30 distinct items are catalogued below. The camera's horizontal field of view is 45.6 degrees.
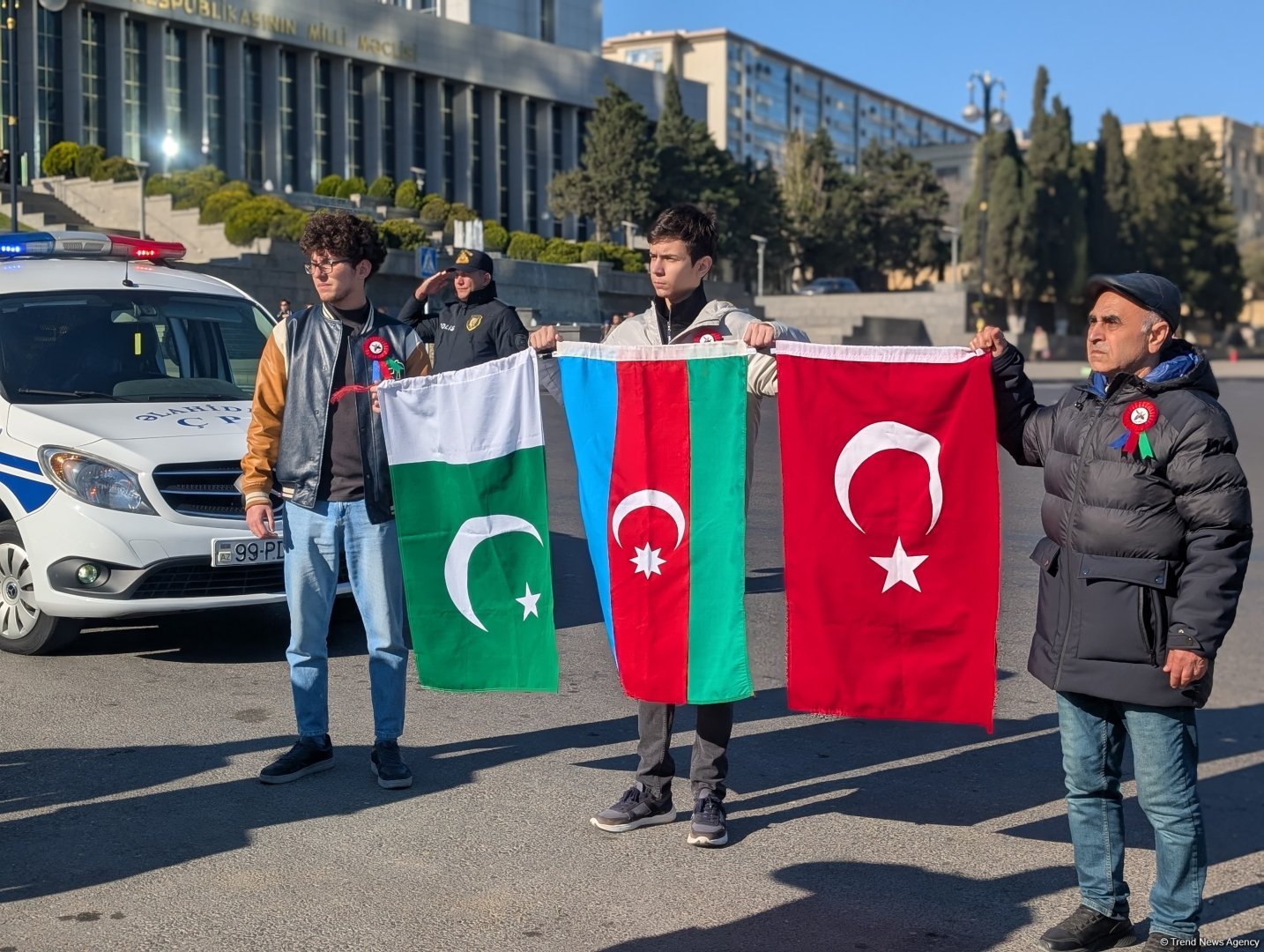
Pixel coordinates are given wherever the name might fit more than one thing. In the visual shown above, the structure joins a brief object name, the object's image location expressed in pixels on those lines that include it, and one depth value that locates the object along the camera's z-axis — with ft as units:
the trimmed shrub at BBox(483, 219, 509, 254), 156.87
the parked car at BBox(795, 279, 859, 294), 213.25
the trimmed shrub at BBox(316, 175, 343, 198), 176.55
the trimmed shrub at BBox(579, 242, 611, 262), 164.86
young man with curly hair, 17.76
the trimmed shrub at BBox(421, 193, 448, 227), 163.84
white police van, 23.15
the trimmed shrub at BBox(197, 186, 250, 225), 133.39
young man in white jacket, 15.97
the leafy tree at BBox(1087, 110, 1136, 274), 253.03
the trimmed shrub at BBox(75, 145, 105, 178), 150.71
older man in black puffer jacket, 12.05
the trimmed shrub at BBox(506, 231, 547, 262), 157.89
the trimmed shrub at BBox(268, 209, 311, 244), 127.85
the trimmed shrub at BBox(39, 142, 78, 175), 151.64
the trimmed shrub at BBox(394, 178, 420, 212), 170.71
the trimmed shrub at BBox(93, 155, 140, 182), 147.95
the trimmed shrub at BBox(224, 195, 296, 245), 128.47
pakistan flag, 17.21
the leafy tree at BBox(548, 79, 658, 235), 209.77
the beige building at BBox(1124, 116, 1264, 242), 508.53
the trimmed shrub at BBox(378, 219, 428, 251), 141.08
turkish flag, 15.02
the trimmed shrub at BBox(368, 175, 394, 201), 173.27
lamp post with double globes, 163.53
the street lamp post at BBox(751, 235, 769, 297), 217.05
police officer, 31.22
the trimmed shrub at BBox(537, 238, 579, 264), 160.97
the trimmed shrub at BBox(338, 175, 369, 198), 176.38
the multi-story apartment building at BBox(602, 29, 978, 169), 440.04
